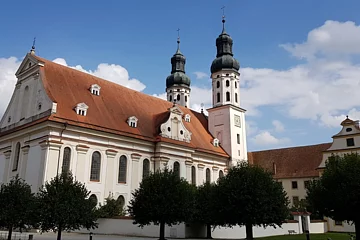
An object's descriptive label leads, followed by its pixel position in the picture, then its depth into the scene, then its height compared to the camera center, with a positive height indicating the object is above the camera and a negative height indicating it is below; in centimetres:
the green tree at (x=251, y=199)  2378 +158
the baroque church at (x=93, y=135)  3228 +841
